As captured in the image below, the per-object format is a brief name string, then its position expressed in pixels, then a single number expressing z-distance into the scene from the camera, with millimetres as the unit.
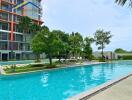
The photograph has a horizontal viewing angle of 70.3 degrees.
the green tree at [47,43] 11465
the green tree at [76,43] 18332
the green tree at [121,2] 3678
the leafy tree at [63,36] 15538
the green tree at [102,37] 21961
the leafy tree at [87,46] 21535
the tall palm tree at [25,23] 22630
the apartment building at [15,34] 21195
